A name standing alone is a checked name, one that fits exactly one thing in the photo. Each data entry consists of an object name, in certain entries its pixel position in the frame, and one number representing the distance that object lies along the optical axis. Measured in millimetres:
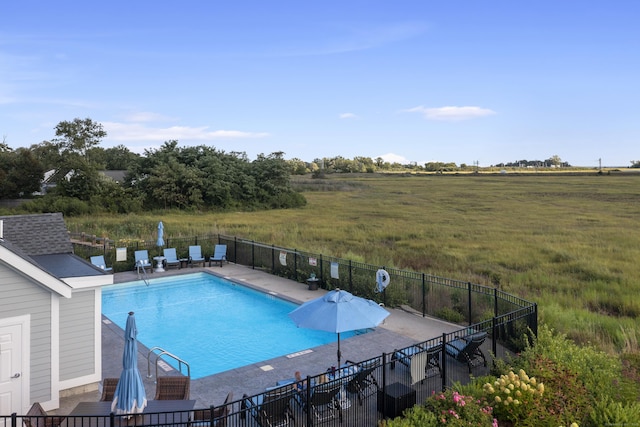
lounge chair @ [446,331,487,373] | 9109
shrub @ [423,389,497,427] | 6207
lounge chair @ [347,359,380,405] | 7590
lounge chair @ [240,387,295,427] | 6551
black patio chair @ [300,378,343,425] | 6883
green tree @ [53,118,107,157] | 58531
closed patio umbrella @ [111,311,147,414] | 6398
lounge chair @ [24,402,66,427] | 6218
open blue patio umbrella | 8125
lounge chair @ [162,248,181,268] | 20828
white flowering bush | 6668
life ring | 13477
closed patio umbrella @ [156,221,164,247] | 21316
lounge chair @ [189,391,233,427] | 6340
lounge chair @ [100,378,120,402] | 7400
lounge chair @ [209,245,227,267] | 21766
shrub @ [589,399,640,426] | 6094
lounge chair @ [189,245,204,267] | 21375
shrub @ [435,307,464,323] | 12977
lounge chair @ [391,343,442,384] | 7760
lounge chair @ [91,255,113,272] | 18441
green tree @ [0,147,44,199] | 51438
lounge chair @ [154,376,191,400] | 7418
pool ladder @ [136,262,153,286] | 18953
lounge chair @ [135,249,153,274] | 19841
